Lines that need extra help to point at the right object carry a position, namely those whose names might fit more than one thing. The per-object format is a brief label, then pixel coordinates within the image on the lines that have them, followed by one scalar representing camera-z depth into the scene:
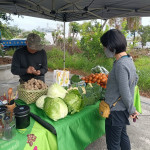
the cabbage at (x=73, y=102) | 1.47
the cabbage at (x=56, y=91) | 1.53
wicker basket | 1.61
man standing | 2.34
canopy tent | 2.85
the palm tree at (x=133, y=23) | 10.39
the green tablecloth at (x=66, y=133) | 1.15
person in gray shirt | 1.29
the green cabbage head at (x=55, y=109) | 1.32
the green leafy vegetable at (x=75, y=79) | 2.45
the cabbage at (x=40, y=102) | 1.52
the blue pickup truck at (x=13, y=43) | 11.15
